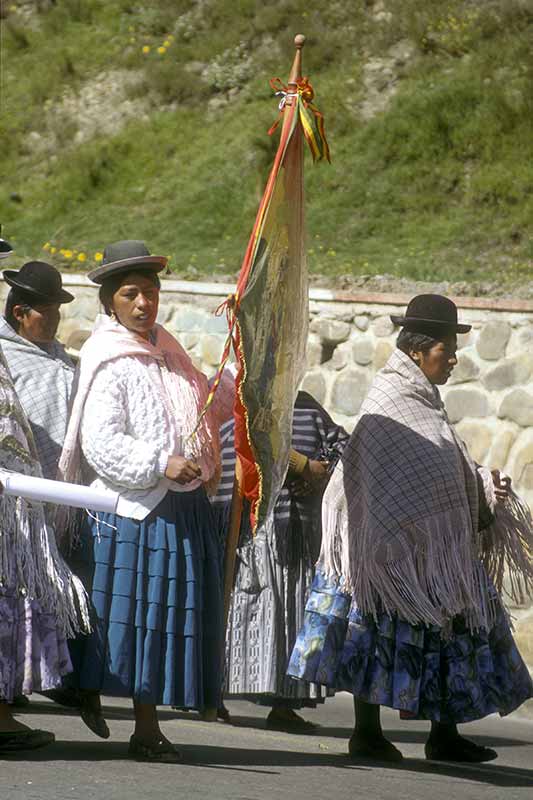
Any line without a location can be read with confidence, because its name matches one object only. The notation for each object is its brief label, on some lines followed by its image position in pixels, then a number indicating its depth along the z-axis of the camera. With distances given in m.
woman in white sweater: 8.90
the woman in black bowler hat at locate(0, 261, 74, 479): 10.88
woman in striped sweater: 12.08
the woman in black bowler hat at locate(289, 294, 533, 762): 9.85
